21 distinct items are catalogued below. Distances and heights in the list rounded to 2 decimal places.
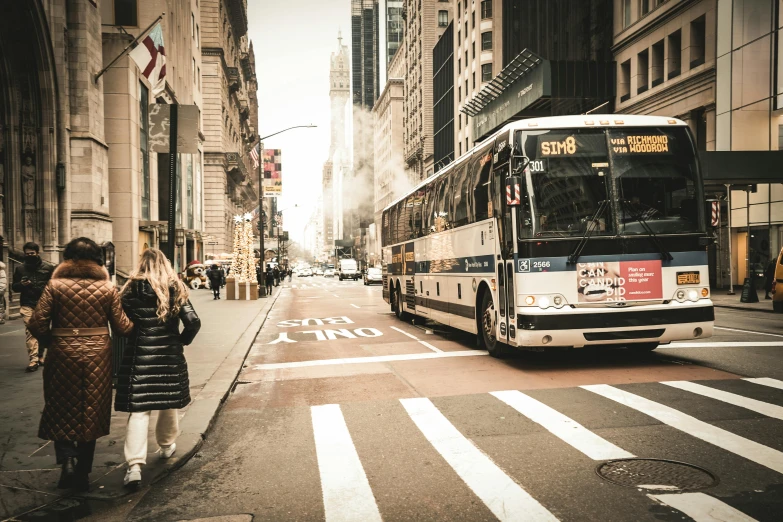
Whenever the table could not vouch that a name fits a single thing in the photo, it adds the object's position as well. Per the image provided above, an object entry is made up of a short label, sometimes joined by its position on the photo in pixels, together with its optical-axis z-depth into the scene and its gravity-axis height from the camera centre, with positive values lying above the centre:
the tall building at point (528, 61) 41.84 +15.03
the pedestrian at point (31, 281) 9.50 -0.24
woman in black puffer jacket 5.03 -0.69
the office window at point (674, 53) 34.50 +10.66
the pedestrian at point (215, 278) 34.25 -0.82
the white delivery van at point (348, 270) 72.06 -0.98
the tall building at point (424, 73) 89.25 +25.68
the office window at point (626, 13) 39.16 +14.50
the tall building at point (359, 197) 162.50 +16.98
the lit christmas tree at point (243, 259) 35.74 +0.17
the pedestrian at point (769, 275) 22.38 -0.64
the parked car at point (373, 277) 53.59 -1.32
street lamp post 37.09 +3.44
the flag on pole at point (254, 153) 40.91 +6.71
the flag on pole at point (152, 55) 16.69 +5.31
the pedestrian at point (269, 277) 42.53 -1.04
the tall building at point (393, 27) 175.75 +62.19
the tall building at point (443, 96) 72.69 +18.81
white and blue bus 9.22 +0.36
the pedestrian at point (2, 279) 10.18 -0.23
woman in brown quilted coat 4.79 -0.64
